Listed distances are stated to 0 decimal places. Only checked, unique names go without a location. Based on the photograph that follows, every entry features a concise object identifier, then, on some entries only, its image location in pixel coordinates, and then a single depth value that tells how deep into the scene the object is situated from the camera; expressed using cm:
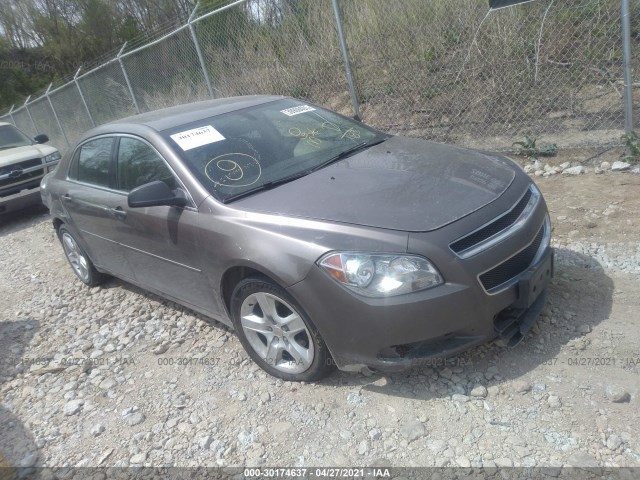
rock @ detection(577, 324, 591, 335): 309
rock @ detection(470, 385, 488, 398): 277
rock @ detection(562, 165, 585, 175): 538
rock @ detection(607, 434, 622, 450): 232
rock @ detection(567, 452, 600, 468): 227
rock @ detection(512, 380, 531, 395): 274
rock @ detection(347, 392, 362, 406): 291
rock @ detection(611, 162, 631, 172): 512
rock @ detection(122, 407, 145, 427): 317
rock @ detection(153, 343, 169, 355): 388
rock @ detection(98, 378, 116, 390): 359
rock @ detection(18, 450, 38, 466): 301
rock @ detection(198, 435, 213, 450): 284
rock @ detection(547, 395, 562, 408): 261
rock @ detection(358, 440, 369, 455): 258
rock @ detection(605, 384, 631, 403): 255
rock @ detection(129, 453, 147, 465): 284
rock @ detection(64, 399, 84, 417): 339
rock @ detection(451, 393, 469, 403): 277
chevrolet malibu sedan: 262
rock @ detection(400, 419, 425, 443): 261
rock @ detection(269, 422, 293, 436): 283
